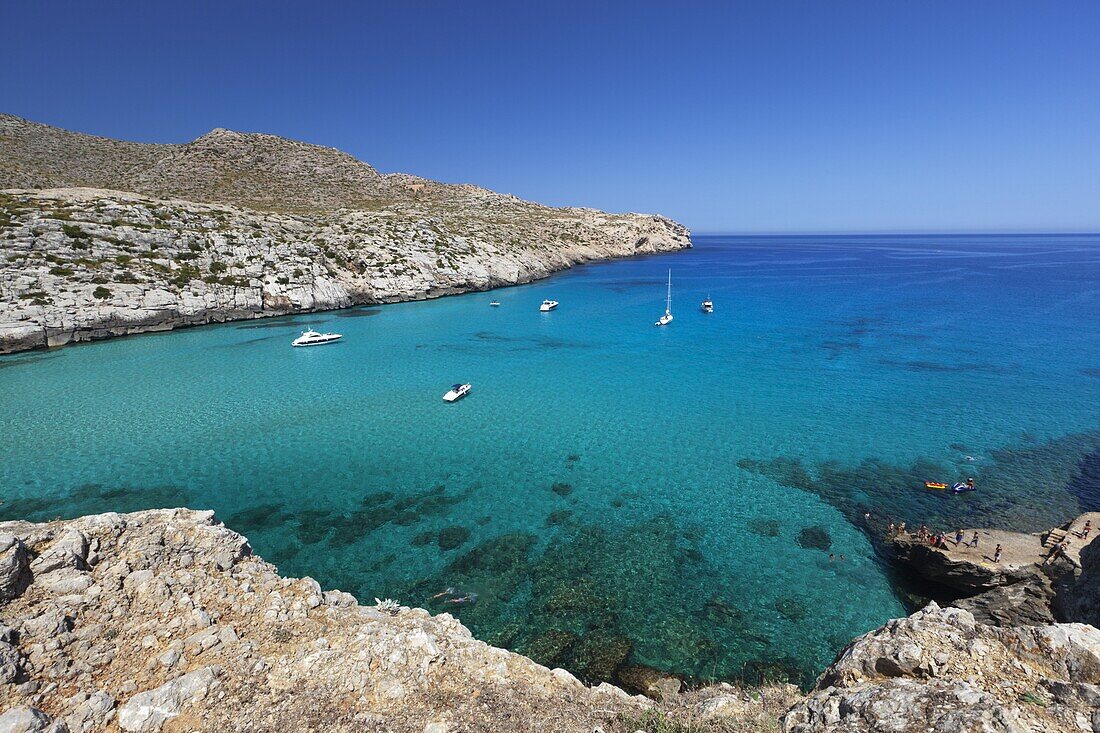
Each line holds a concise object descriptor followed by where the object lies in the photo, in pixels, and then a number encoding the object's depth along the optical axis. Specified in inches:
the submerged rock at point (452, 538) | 738.2
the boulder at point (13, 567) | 335.3
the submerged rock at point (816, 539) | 743.4
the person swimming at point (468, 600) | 622.5
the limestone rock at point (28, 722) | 248.1
